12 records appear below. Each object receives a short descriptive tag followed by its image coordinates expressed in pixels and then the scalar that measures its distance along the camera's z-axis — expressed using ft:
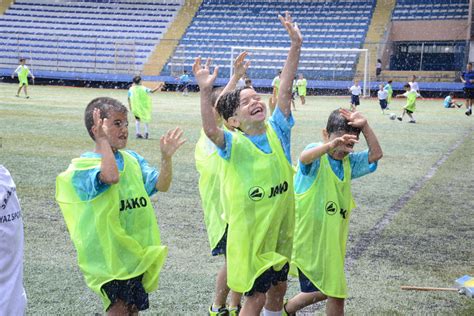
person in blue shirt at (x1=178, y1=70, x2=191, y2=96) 122.41
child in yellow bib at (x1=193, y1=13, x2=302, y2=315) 12.04
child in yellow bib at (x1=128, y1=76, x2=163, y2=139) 51.75
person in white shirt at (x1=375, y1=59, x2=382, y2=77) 124.88
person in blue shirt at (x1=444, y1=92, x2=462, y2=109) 96.76
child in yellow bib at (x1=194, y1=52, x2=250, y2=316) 14.49
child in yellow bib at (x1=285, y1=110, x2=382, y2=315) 12.84
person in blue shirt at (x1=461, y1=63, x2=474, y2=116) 83.25
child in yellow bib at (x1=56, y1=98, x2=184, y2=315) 11.59
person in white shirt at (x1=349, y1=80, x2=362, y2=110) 95.89
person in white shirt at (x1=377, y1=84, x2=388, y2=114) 85.46
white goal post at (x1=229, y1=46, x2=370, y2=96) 125.86
